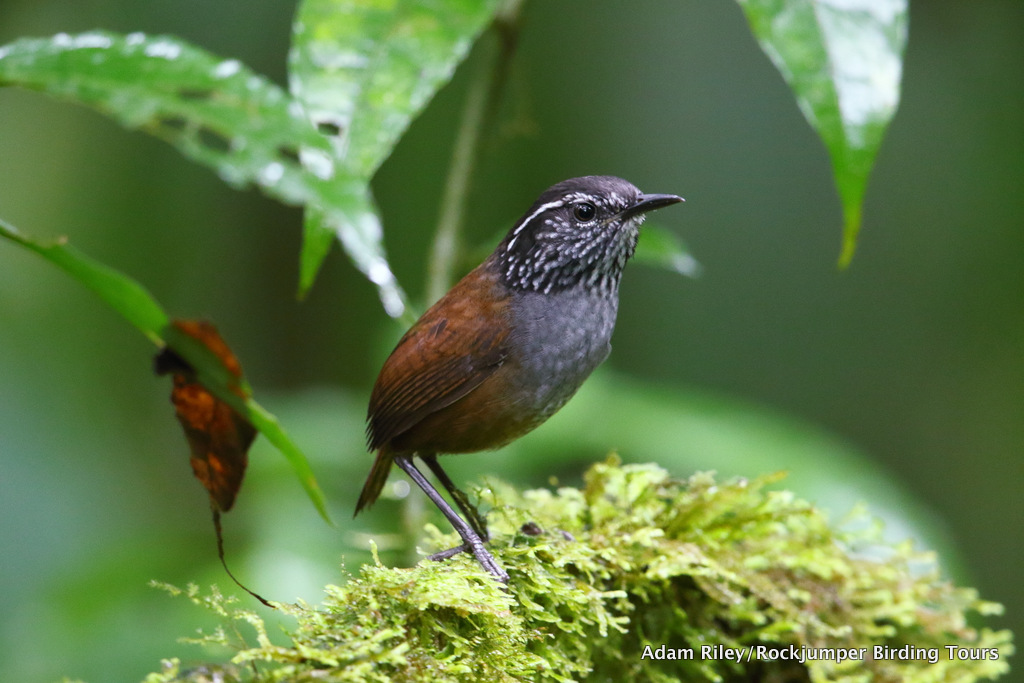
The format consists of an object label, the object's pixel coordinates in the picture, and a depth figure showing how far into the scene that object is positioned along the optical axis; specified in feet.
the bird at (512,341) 11.77
